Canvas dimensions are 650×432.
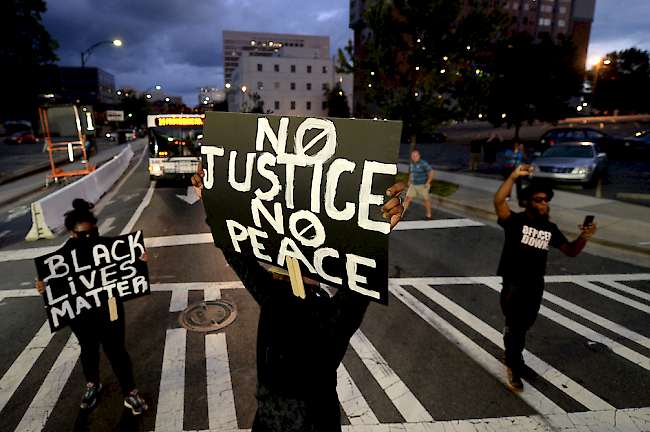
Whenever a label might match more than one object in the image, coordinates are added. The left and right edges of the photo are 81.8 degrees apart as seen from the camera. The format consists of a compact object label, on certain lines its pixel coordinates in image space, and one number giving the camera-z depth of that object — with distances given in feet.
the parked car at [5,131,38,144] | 132.26
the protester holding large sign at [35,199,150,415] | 11.48
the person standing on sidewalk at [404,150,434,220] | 33.09
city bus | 52.65
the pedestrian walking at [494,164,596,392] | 12.17
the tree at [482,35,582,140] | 102.17
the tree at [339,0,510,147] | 47.19
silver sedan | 49.08
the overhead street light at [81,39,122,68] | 77.15
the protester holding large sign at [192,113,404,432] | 5.59
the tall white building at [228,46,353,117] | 263.49
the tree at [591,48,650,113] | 158.10
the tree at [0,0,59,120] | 115.85
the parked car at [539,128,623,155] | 80.84
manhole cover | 16.66
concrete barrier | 29.14
